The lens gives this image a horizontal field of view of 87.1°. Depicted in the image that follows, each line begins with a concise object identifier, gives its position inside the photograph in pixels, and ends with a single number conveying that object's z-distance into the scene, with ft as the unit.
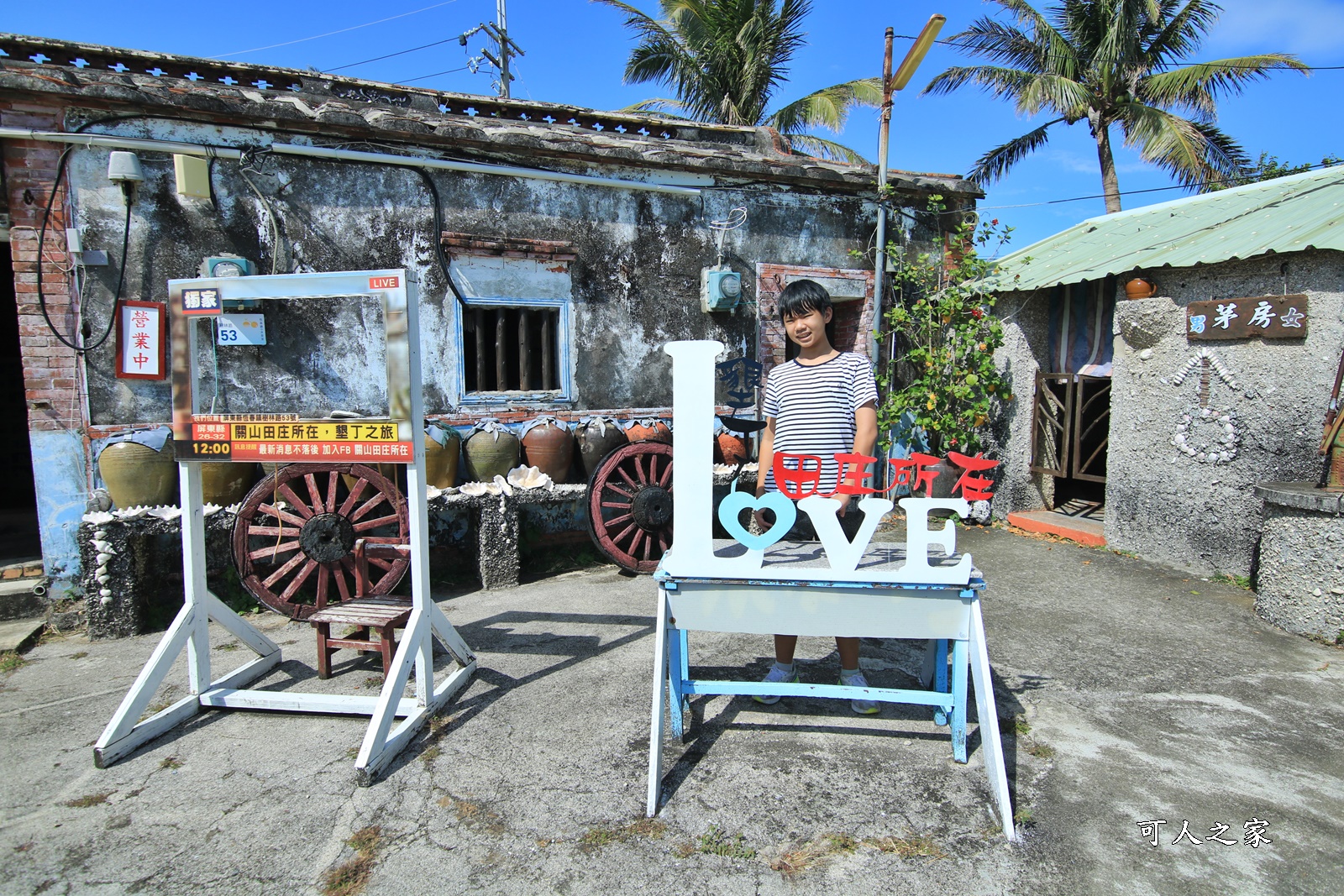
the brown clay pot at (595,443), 18.30
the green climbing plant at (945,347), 21.88
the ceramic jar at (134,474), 14.53
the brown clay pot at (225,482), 15.21
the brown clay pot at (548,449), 17.94
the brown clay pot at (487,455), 17.44
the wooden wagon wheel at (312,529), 14.29
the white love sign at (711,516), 8.09
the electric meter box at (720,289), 20.25
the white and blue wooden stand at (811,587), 8.08
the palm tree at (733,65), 42.45
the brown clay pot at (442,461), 16.47
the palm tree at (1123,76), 36.24
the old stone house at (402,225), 14.94
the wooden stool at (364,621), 10.78
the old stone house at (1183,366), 15.35
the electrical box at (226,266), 15.62
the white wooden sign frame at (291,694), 9.31
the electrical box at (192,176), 15.28
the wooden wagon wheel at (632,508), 17.72
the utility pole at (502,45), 47.32
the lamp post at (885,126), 20.25
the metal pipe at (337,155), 14.63
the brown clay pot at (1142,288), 17.99
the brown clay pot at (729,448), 19.81
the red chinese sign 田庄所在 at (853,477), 8.54
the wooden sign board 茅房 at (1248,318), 15.25
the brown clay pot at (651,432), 18.61
